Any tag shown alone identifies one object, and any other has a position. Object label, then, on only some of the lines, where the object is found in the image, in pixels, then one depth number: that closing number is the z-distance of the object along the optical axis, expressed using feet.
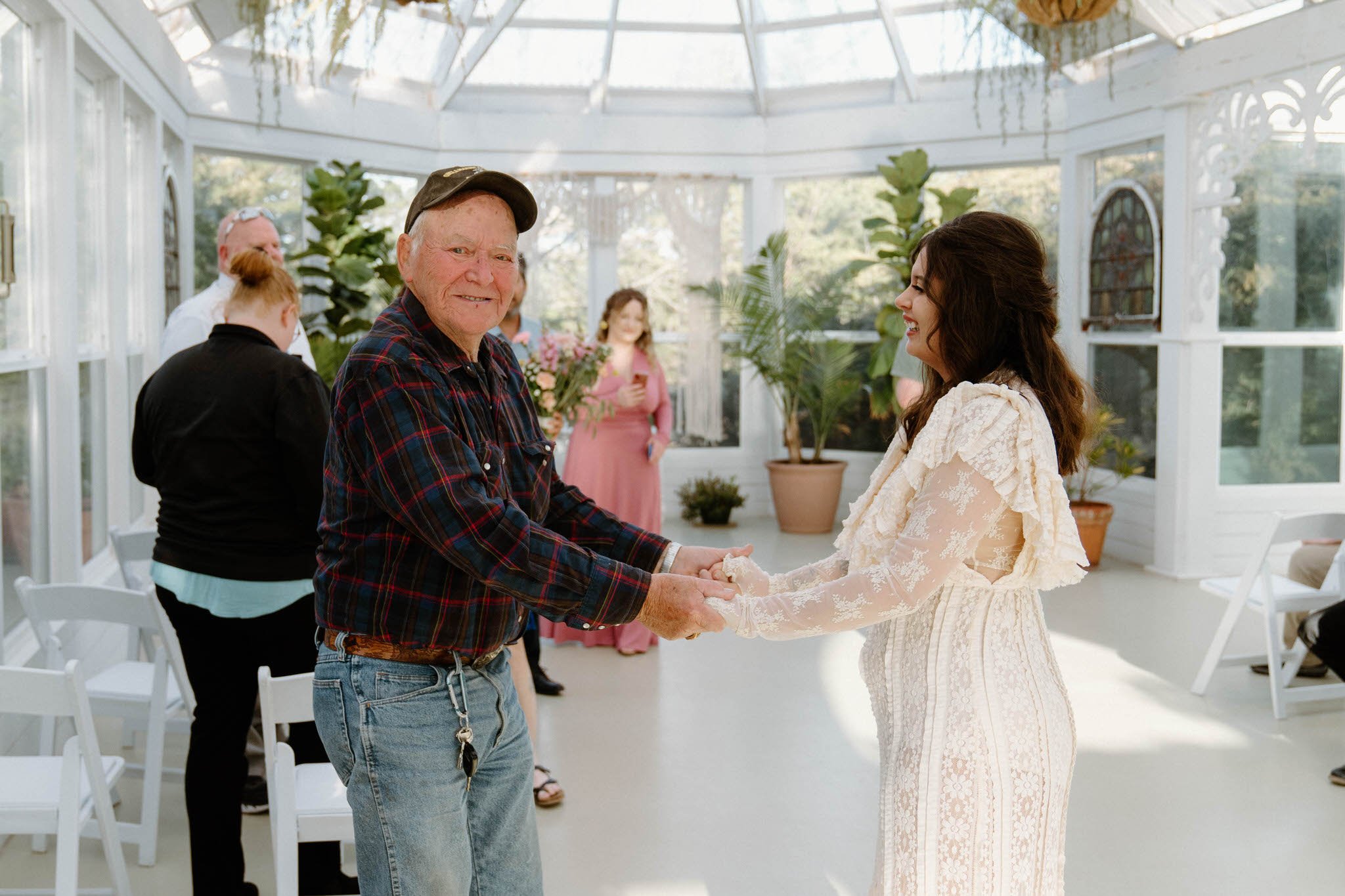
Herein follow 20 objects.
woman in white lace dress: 6.10
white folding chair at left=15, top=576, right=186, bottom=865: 10.23
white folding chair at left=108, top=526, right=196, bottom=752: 11.71
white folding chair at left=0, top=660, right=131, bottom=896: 7.57
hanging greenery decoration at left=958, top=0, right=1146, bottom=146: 19.40
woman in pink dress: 19.31
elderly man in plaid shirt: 5.72
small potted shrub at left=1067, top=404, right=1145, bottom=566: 24.25
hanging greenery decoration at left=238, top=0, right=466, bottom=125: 16.56
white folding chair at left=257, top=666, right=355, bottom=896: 7.58
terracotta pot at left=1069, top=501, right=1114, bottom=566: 24.22
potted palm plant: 29.48
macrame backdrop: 31.45
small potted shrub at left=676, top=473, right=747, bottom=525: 30.19
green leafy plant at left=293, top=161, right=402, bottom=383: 24.16
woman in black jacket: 9.62
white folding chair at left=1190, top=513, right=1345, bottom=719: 15.34
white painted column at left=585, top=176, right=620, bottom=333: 31.27
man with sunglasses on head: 12.55
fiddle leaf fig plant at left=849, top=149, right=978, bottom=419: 27.22
